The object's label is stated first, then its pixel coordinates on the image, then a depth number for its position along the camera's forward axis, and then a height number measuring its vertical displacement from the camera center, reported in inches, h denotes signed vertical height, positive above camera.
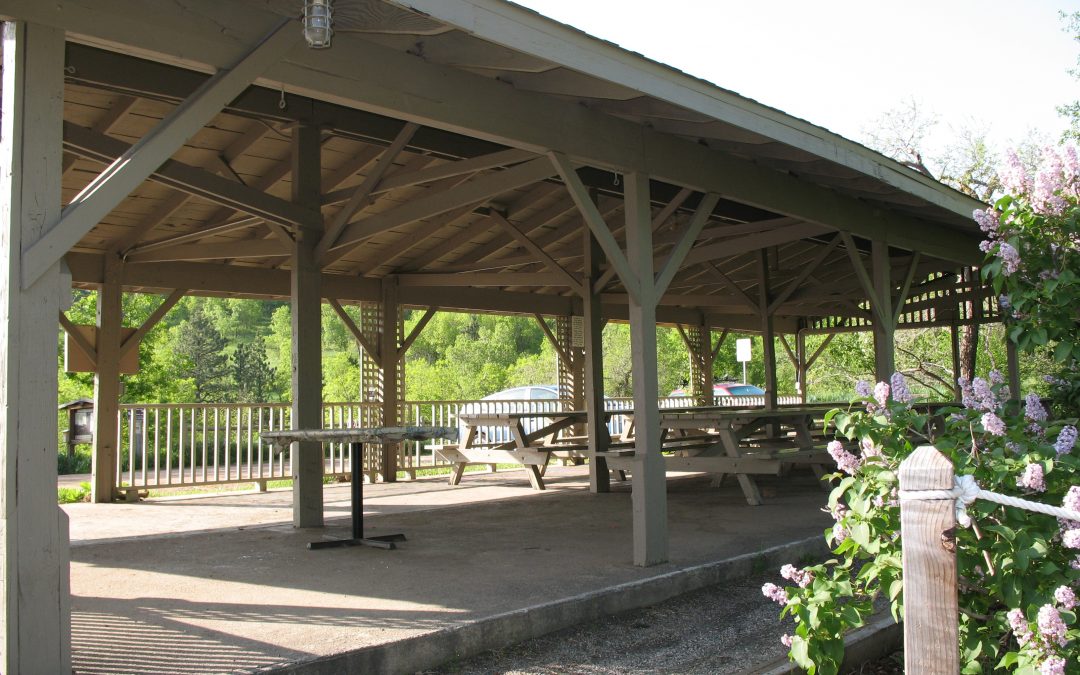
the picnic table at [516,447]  412.2 -32.3
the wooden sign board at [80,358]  386.3 +14.7
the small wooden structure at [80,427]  414.9 -17.3
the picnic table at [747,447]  346.6 -30.9
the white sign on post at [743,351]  811.4 +24.5
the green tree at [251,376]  1581.0 +20.2
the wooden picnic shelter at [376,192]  130.6 +61.6
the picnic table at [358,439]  239.1 -14.9
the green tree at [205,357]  1576.0 +57.1
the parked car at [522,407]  590.7 -21.3
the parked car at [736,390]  1195.4 -17.6
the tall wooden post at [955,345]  672.0 +21.5
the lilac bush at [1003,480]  100.3 -13.1
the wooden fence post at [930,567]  85.8 -19.1
